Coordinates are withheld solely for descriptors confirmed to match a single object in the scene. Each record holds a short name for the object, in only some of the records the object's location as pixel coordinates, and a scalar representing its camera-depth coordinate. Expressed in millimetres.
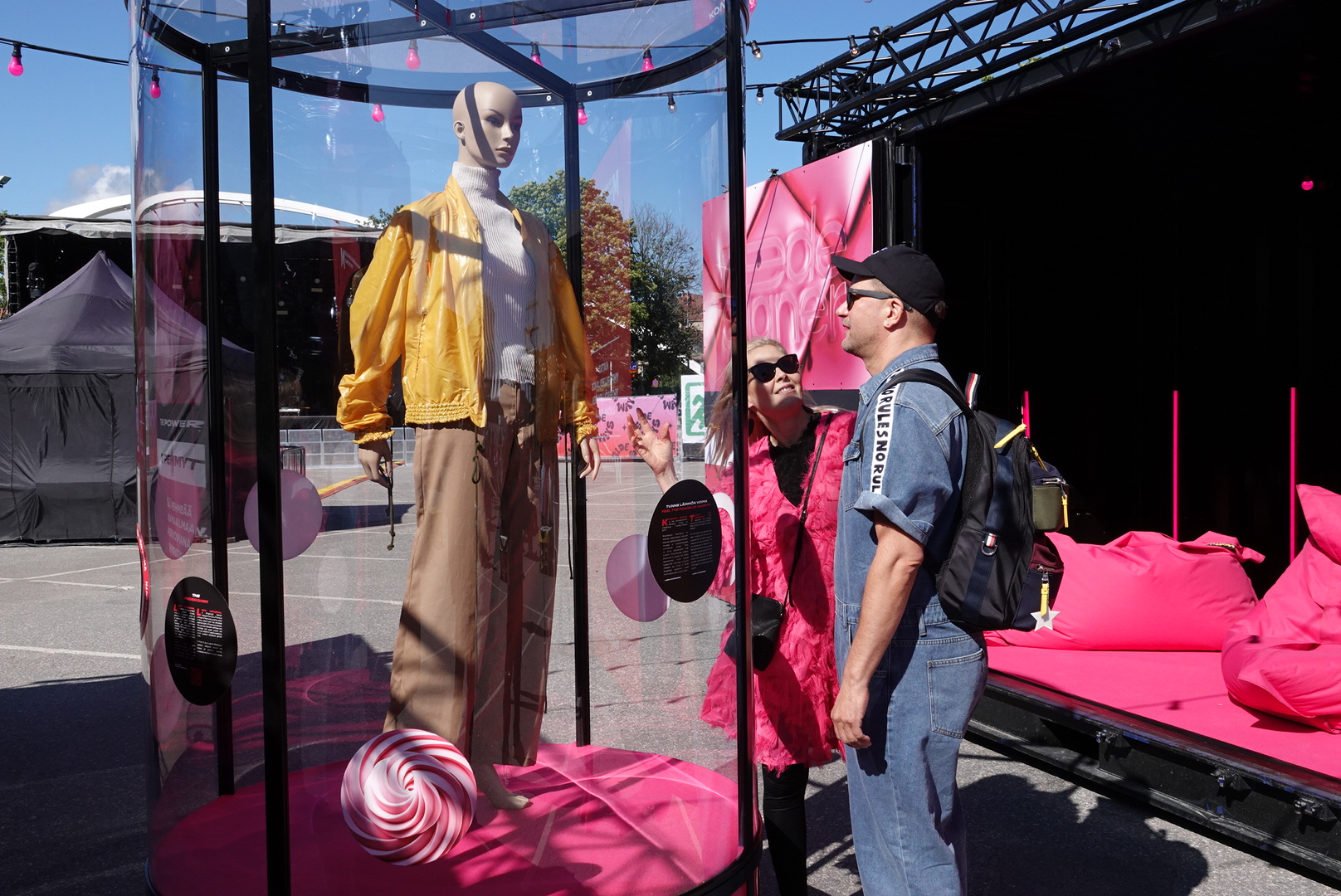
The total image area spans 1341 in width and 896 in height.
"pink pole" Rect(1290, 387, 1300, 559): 5473
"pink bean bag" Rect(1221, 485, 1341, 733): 3145
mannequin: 1754
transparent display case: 1696
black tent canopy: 10805
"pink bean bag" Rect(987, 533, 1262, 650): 4125
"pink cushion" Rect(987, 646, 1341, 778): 3082
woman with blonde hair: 2299
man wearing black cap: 1812
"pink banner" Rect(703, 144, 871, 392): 4660
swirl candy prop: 1718
